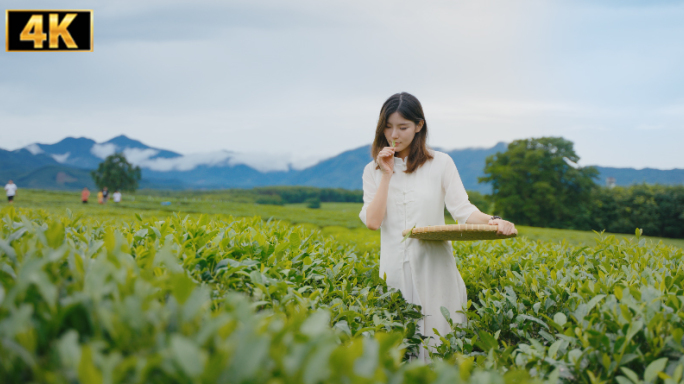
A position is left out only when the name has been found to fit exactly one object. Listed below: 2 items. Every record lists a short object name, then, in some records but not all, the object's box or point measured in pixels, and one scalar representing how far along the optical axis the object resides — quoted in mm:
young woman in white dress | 3033
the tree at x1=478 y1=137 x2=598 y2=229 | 36344
